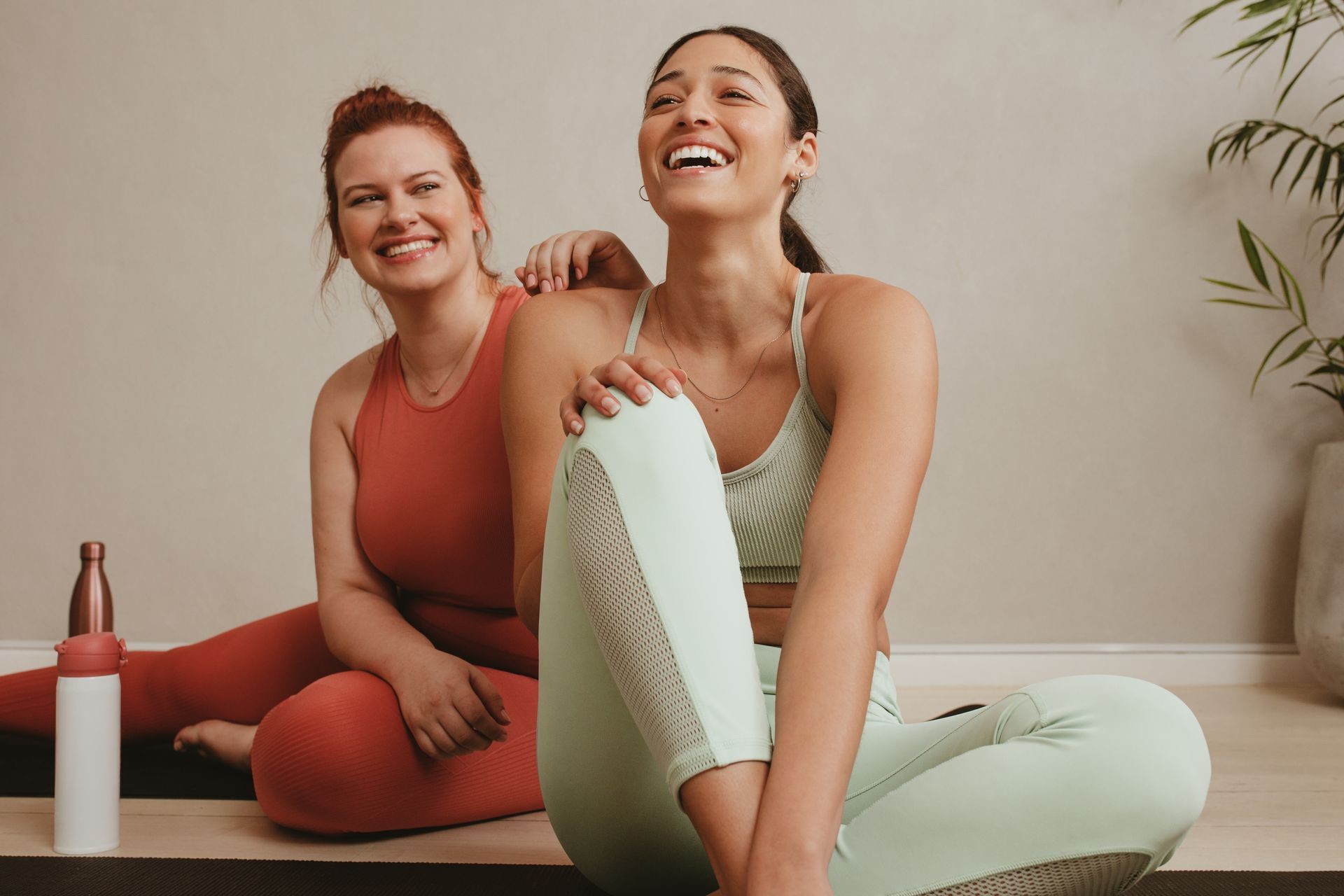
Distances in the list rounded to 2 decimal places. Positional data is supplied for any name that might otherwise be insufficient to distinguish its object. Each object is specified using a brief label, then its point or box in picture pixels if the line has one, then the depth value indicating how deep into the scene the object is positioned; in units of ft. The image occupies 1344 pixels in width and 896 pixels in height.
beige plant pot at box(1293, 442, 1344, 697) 7.87
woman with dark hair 2.64
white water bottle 4.12
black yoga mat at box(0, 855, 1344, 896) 3.76
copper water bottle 4.65
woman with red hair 4.53
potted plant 7.93
